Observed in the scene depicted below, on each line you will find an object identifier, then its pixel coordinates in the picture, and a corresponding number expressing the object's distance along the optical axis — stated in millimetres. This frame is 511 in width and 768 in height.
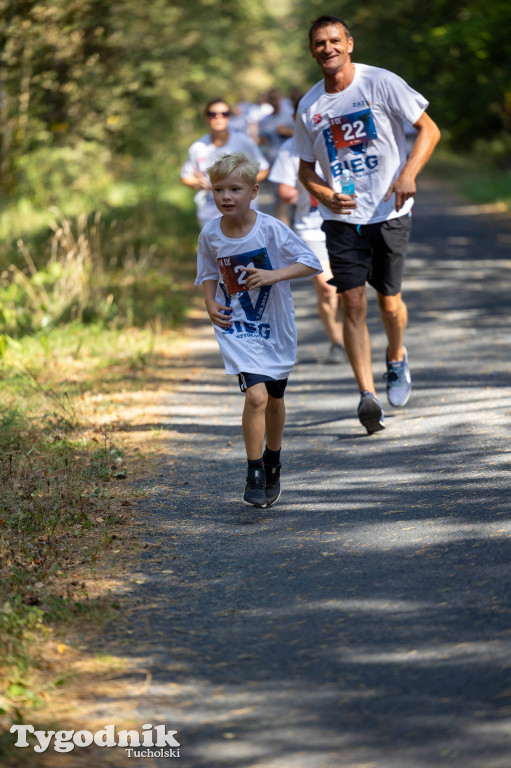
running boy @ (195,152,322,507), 10289
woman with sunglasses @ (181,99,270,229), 21906
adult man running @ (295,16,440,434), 12828
